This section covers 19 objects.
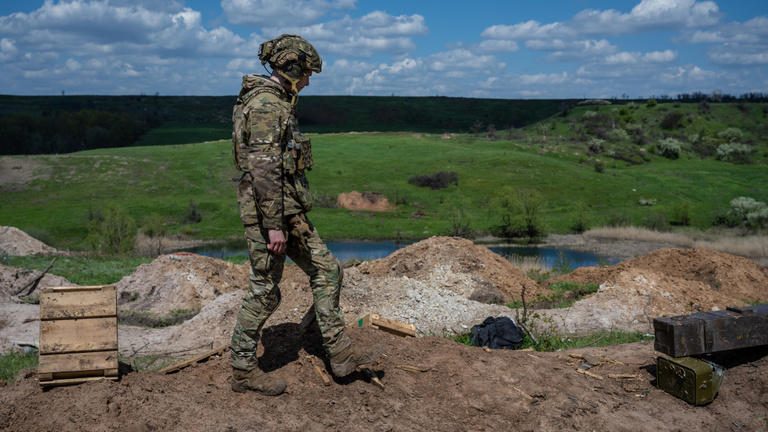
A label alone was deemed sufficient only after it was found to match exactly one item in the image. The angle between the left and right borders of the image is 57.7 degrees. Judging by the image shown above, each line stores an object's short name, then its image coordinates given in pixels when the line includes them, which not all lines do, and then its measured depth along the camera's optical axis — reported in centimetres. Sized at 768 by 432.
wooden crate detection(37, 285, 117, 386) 747
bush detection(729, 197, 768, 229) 5778
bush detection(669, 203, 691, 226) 6144
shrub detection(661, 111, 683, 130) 10444
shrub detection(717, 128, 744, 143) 9586
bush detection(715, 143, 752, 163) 8544
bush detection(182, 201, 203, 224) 6053
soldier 729
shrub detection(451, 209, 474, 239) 5478
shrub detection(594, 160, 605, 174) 7769
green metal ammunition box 863
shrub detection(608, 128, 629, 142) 9588
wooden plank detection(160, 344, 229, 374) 846
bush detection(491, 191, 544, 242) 5666
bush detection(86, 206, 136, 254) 4166
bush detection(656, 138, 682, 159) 8725
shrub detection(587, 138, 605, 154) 8882
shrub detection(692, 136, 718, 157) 9011
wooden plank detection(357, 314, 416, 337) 1003
